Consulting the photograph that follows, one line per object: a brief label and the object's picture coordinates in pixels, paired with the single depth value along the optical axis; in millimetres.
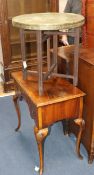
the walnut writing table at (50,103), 1449
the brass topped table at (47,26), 1257
